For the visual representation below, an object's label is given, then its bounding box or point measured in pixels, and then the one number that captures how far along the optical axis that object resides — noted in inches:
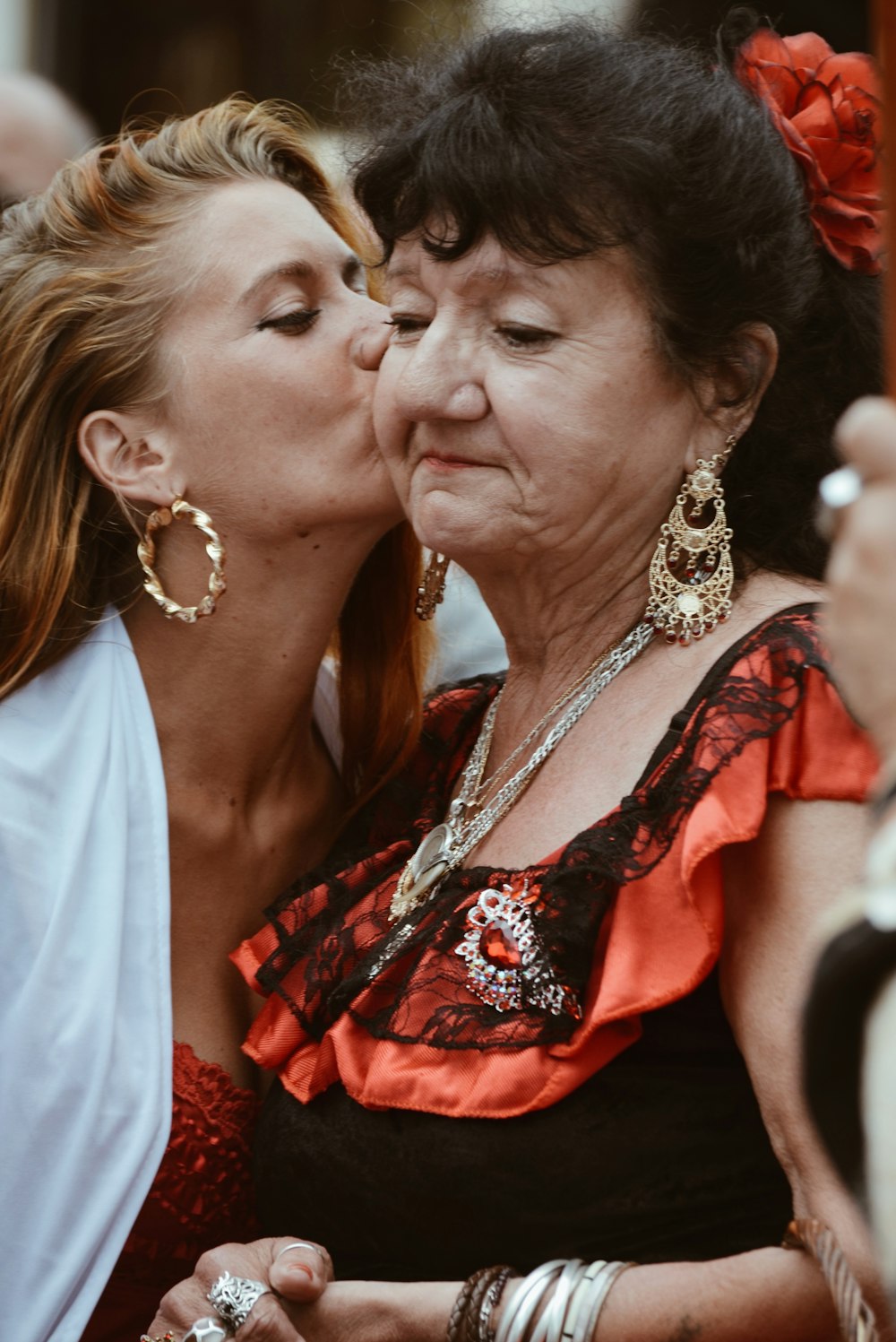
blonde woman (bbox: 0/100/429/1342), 64.4
